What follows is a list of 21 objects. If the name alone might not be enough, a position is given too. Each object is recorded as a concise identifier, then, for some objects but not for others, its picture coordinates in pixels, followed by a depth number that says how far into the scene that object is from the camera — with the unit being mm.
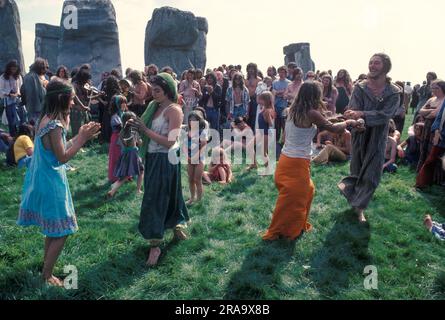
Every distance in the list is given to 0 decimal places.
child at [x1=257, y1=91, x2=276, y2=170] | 7328
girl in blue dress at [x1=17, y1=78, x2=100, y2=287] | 3309
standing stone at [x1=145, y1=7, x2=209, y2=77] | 18234
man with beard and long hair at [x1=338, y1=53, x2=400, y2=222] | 4844
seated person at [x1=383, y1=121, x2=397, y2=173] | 7625
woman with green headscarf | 3969
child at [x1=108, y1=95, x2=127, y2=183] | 6535
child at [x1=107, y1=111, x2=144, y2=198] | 6164
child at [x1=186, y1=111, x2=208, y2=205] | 5789
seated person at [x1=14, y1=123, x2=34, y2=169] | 7430
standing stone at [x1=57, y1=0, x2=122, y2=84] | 16016
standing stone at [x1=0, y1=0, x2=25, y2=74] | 14930
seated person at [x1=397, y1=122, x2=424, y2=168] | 7891
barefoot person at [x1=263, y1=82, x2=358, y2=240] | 4297
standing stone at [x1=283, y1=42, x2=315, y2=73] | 24750
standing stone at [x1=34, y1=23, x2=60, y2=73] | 23859
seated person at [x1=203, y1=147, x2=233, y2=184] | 7023
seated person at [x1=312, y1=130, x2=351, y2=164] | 8227
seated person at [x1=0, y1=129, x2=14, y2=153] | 8259
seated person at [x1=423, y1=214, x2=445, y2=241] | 4732
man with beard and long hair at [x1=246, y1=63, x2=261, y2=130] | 9711
